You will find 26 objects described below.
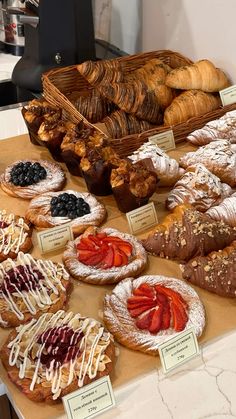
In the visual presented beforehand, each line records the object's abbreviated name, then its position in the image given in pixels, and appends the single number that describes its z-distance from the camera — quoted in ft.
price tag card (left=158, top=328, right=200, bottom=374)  4.60
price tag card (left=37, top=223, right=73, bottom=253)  5.85
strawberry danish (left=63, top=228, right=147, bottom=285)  5.43
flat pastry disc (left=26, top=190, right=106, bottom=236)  6.09
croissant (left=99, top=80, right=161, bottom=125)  7.47
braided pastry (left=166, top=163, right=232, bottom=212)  6.35
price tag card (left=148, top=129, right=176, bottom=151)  7.30
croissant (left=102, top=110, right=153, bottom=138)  7.36
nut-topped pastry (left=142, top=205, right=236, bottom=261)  5.68
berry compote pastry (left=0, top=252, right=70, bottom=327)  4.99
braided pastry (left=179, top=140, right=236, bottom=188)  6.83
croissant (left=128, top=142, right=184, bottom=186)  6.57
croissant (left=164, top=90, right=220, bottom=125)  7.68
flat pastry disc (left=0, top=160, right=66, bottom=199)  6.62
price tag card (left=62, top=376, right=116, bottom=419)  4.18
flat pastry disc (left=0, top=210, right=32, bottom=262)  5.75
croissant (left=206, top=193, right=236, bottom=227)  6.07
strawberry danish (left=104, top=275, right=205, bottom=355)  4.78
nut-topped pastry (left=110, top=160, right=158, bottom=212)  6.13
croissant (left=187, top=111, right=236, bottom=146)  7.44
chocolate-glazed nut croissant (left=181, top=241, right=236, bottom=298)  5.29
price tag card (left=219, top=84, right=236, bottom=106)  7.93
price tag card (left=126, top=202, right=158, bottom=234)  6.17
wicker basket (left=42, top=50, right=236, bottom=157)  7.04
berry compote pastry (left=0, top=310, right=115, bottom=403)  4.31
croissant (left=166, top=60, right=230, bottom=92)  7.88
